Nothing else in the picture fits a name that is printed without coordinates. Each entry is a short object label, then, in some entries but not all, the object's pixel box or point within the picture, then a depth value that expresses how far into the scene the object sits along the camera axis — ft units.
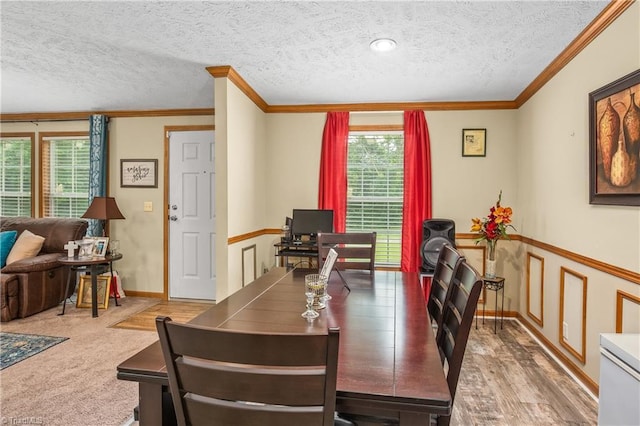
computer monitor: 13.19
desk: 12.51
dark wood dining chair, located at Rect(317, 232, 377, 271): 8.21
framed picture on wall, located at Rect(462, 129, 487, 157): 13.41
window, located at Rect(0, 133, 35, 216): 16.26
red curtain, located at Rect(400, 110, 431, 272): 13.52
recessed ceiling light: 8.39
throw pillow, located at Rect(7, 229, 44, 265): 13.21
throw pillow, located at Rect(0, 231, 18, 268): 13.17
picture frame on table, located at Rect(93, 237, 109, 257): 13.41
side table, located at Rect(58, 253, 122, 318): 12.55
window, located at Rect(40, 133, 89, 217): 16.05
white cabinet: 4.75
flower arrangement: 11.73
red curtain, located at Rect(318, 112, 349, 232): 14.02
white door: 14.97
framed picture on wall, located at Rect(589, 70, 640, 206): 6.53
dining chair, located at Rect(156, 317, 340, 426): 2.47
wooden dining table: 3.01
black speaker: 12.64
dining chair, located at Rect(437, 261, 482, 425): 3.94
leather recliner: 12.27
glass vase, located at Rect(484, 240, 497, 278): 11.94
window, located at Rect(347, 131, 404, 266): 14.16
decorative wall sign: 15.44
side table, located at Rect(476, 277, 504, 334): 11.57
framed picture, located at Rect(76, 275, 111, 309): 13.64
